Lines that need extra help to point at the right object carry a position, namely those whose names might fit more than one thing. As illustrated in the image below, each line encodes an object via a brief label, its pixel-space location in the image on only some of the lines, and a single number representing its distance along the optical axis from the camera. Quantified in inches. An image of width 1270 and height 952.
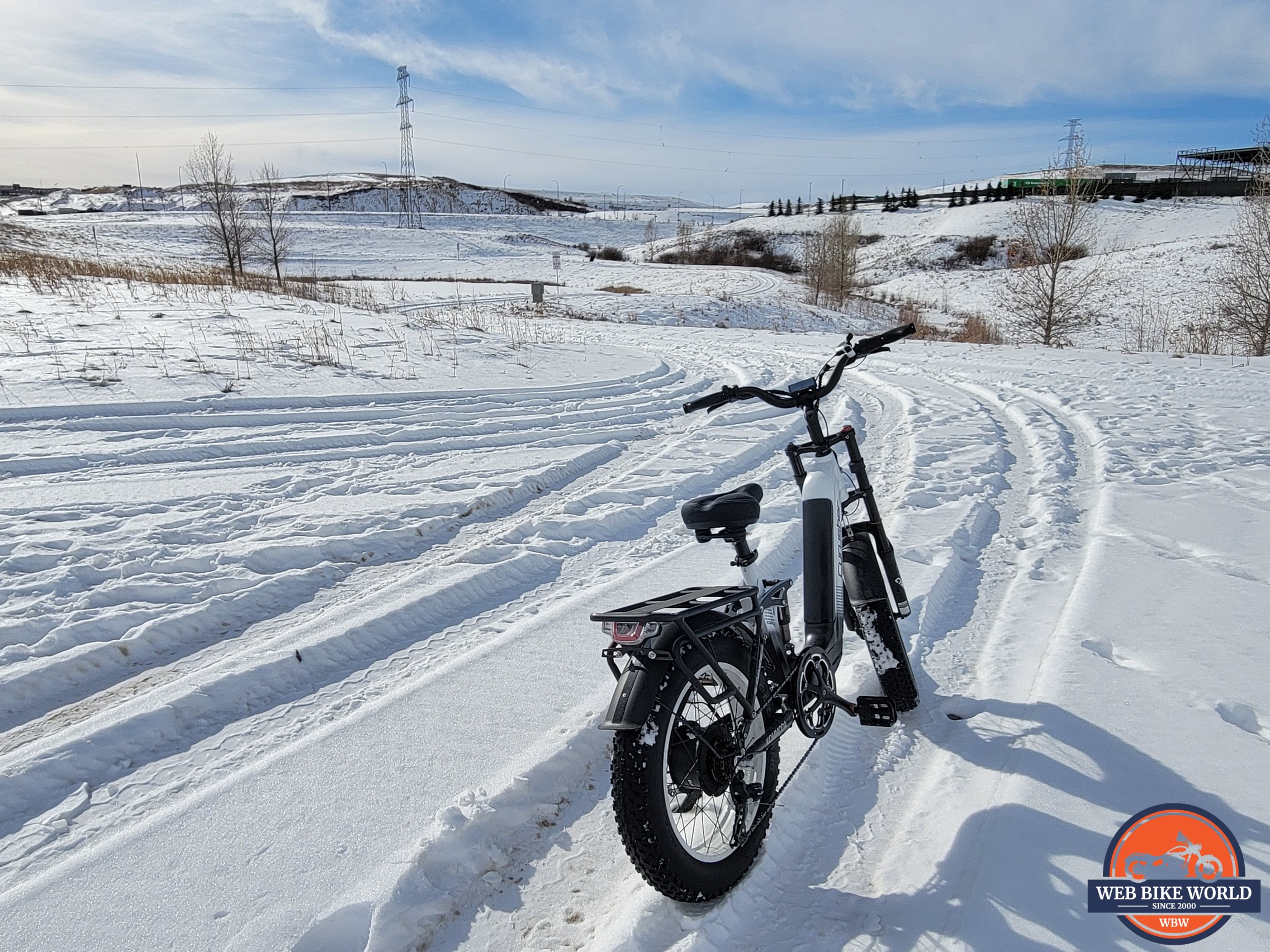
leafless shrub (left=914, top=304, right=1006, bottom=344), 883.4
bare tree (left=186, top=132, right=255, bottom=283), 1160.8
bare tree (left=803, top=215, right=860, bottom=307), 1371.8
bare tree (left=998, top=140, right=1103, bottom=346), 915.4
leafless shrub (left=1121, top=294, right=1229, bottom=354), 755.4
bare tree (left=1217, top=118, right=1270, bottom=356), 754.2
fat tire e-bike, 78.5
